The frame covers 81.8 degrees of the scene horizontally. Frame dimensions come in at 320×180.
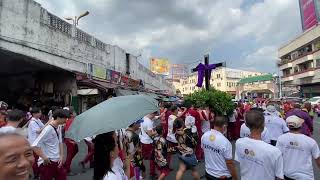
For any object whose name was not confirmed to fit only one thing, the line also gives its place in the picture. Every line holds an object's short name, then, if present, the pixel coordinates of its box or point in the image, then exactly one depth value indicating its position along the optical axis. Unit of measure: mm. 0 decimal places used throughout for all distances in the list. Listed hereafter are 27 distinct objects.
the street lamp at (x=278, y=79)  31364
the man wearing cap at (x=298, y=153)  2303
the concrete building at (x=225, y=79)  54570
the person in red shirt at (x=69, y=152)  4641
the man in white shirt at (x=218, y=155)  2552
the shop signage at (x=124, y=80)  13908
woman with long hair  1650
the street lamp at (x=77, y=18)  13113
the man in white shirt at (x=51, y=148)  3023
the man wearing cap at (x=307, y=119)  3748
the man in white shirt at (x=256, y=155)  1979
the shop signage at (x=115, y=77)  13007
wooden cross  9083
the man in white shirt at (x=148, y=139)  4242
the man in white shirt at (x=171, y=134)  4289
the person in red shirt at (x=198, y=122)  5503
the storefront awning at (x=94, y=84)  10415
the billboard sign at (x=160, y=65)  39796
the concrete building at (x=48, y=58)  7723
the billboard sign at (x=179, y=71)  65522
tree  6980
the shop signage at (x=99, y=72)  11682
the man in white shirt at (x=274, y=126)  3898
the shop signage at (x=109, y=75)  12599
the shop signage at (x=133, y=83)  15066
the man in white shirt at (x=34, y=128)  3615
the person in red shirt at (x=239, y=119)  7465
